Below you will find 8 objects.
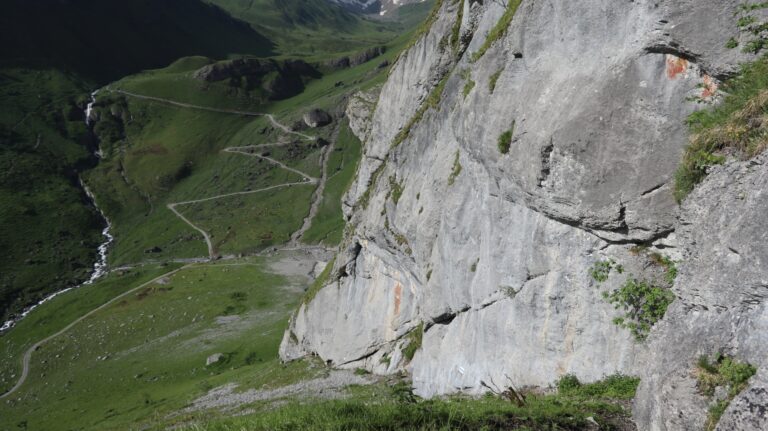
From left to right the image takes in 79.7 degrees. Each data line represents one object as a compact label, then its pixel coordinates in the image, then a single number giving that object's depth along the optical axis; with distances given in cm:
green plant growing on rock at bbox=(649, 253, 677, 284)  1480
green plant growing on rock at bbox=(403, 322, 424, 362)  3584
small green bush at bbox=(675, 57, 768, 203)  1095
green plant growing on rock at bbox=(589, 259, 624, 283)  1656
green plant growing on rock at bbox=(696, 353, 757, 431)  900
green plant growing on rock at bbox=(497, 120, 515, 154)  2055
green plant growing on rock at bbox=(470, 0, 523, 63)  2211
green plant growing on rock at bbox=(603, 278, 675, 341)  1521
